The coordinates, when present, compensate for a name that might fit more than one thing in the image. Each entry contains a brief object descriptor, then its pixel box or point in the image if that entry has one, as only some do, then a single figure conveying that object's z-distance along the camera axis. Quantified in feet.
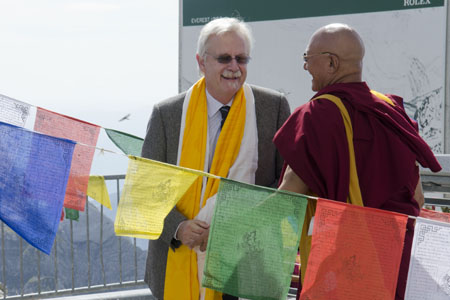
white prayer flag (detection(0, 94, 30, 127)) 11.68
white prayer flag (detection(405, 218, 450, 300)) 9.12
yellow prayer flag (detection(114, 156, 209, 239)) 9.61
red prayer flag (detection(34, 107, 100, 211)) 13.79
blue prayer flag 10.44
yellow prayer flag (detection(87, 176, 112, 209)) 11.39
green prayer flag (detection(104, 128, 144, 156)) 14.66
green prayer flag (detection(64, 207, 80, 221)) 12.81
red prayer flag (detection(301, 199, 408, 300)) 9.00
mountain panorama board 20.65
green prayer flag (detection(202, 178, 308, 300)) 9.20
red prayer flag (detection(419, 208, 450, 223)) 12.34
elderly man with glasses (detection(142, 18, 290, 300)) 10.95
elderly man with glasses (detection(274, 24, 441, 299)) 8.71
